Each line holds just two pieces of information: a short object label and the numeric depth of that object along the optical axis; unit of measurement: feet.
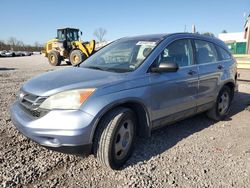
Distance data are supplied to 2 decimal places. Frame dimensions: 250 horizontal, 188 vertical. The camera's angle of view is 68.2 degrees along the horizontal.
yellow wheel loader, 43.59
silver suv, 6.84
